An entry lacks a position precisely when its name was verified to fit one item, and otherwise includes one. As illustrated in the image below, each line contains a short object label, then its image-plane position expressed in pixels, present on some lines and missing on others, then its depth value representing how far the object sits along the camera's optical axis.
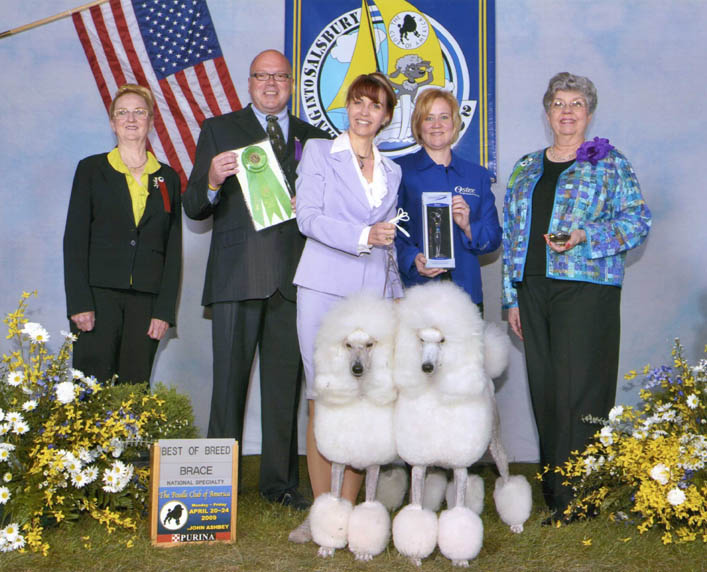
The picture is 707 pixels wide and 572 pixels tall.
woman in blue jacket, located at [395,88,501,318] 2.93
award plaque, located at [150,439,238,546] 2.49
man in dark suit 3.11
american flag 4.02
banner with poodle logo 4.10
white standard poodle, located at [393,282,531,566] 2.29
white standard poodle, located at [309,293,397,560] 2.33
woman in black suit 3.23
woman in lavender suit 2.65
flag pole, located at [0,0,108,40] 4.02
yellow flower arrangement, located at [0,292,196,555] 2.48
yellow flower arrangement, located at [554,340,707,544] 2.51
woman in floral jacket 2.89
